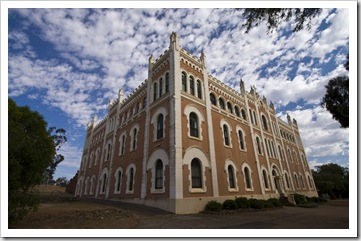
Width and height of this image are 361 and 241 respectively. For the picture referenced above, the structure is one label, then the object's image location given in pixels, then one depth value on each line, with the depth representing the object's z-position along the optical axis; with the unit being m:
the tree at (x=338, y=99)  8.20
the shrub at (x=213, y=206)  12.55
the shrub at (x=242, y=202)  13.87
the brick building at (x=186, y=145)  13.39
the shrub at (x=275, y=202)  17.26
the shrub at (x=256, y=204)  14.68
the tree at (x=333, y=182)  37.72
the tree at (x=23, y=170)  6.25
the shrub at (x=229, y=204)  13.31
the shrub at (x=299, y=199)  21.38
